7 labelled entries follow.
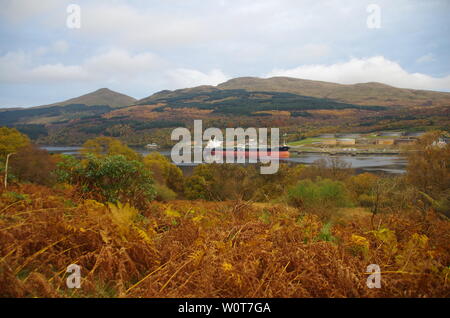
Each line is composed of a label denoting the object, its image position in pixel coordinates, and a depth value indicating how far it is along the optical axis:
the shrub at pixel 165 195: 25.02
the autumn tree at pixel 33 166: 18.92
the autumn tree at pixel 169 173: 42.31
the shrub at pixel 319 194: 16.05
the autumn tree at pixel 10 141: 27.05
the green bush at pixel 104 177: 7.86
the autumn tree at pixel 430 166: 21.55
